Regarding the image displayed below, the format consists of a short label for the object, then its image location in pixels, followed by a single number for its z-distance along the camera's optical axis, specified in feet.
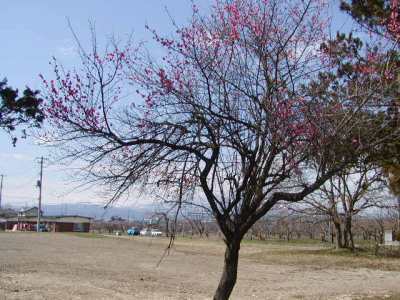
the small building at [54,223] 278.15
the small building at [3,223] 300.81
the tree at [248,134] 19.63
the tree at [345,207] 93.35
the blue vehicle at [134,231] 241.72
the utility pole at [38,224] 207.62
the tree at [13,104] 32.19
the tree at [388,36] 21.91
